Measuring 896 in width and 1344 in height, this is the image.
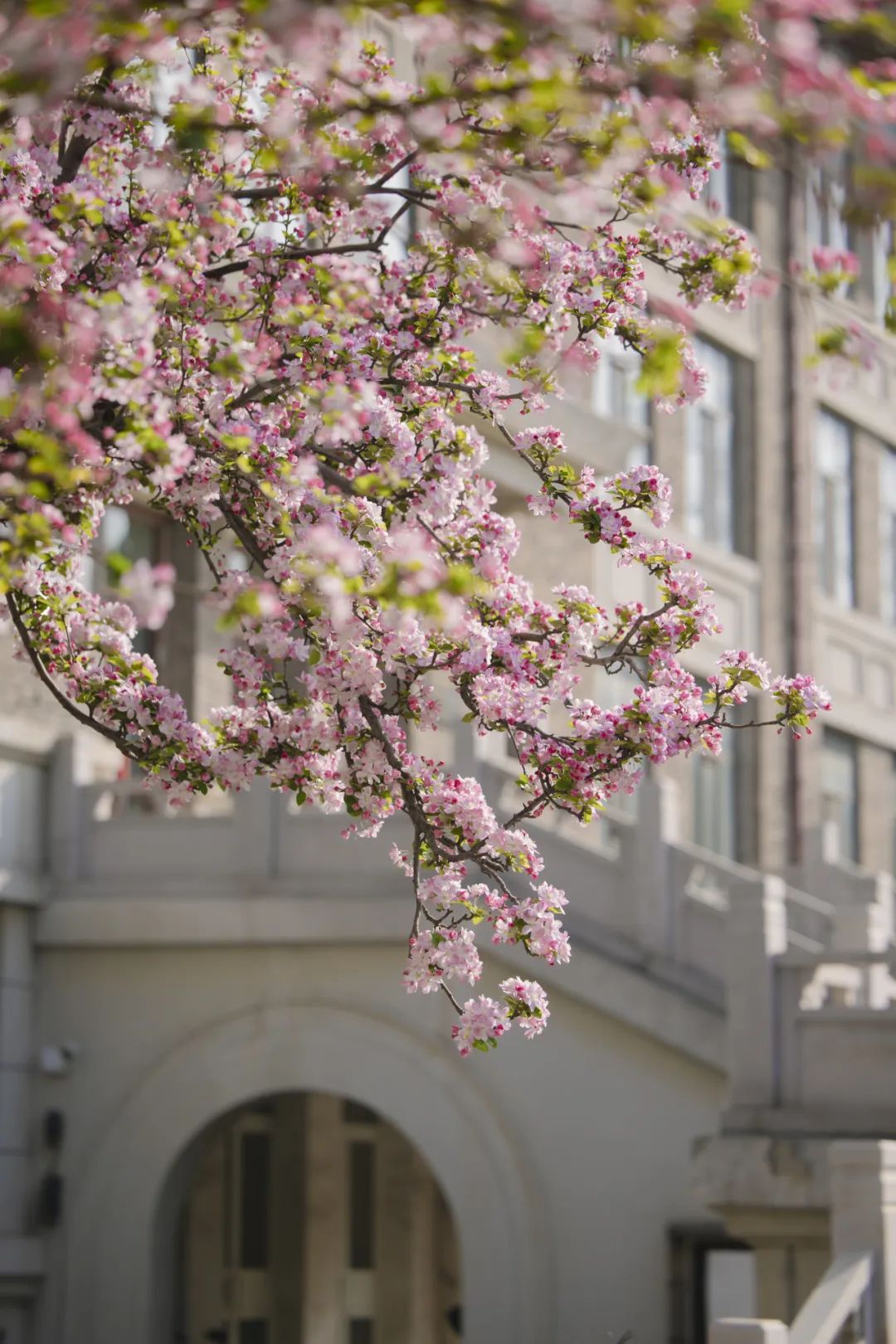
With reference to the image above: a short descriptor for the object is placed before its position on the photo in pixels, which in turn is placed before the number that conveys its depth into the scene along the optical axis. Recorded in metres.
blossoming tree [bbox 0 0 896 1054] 11.79
